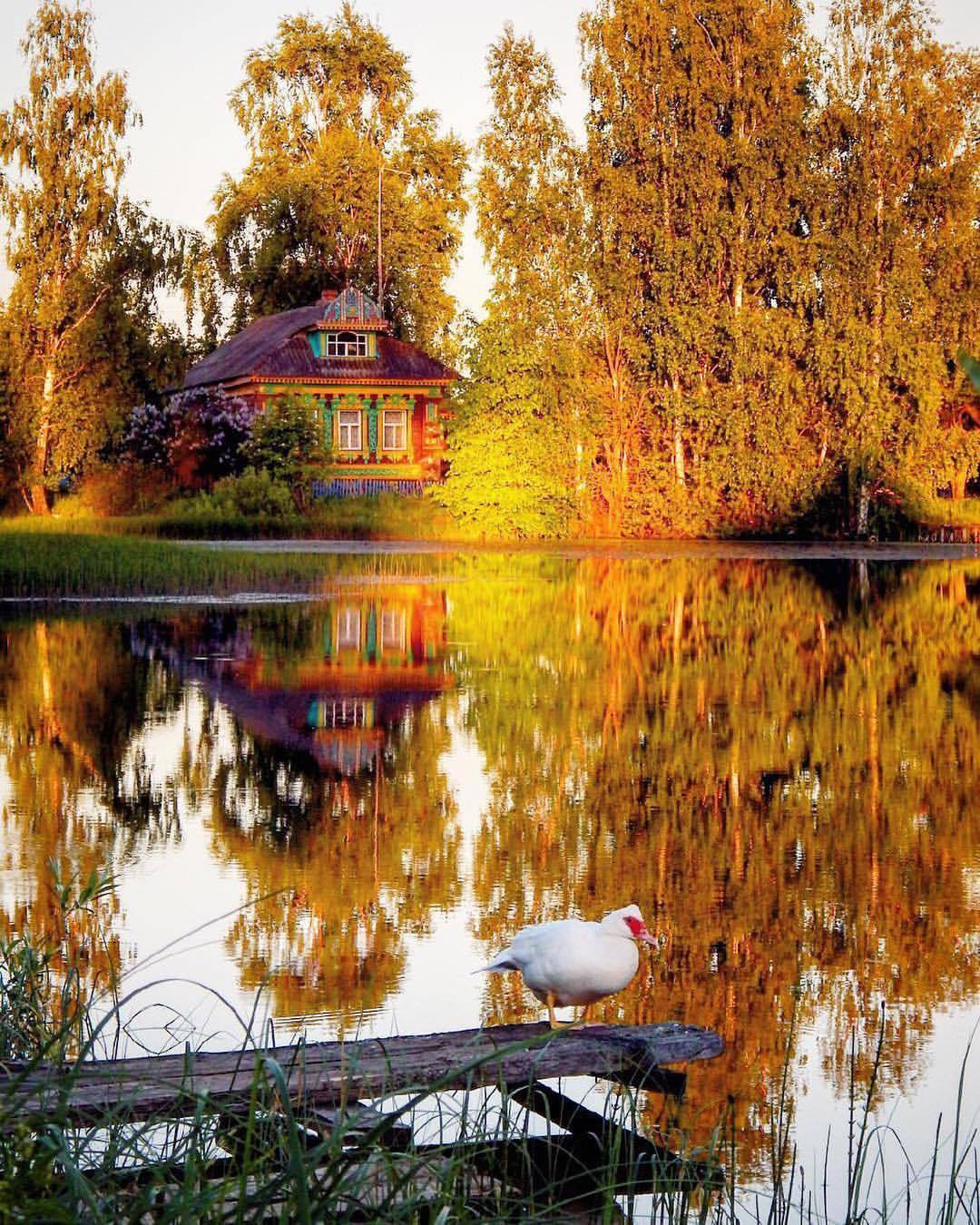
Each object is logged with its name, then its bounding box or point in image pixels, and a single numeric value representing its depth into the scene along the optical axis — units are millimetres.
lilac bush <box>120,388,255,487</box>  51531
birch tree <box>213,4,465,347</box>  64750
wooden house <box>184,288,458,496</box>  55219
